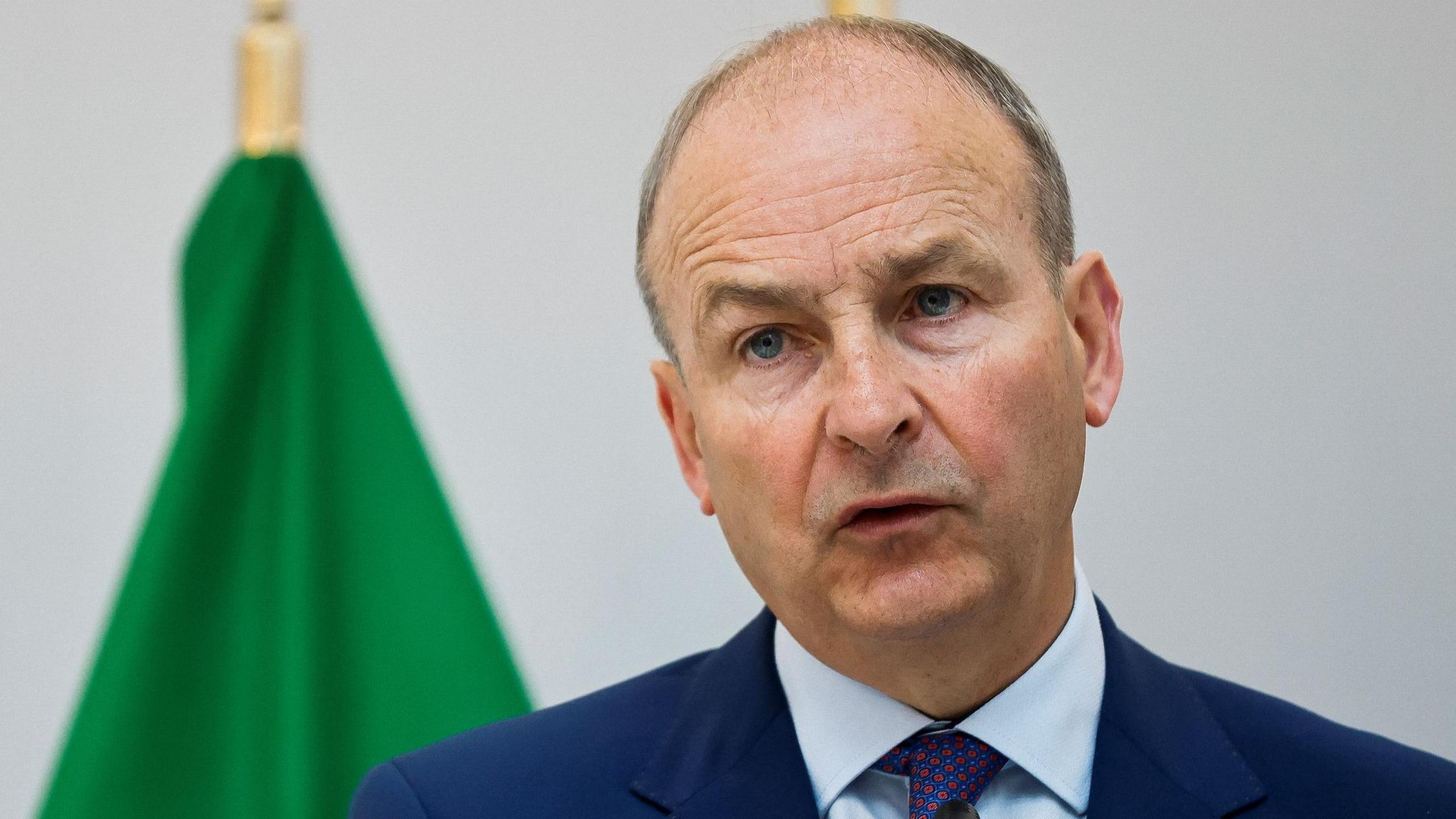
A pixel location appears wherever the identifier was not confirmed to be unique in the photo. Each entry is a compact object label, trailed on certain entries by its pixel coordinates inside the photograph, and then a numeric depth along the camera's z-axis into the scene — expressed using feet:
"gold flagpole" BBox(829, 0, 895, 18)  14.49
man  9.48
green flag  13.60
